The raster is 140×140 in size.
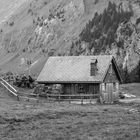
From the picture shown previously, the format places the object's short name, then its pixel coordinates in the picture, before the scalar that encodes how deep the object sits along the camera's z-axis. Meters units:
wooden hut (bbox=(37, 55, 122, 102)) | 56.78
